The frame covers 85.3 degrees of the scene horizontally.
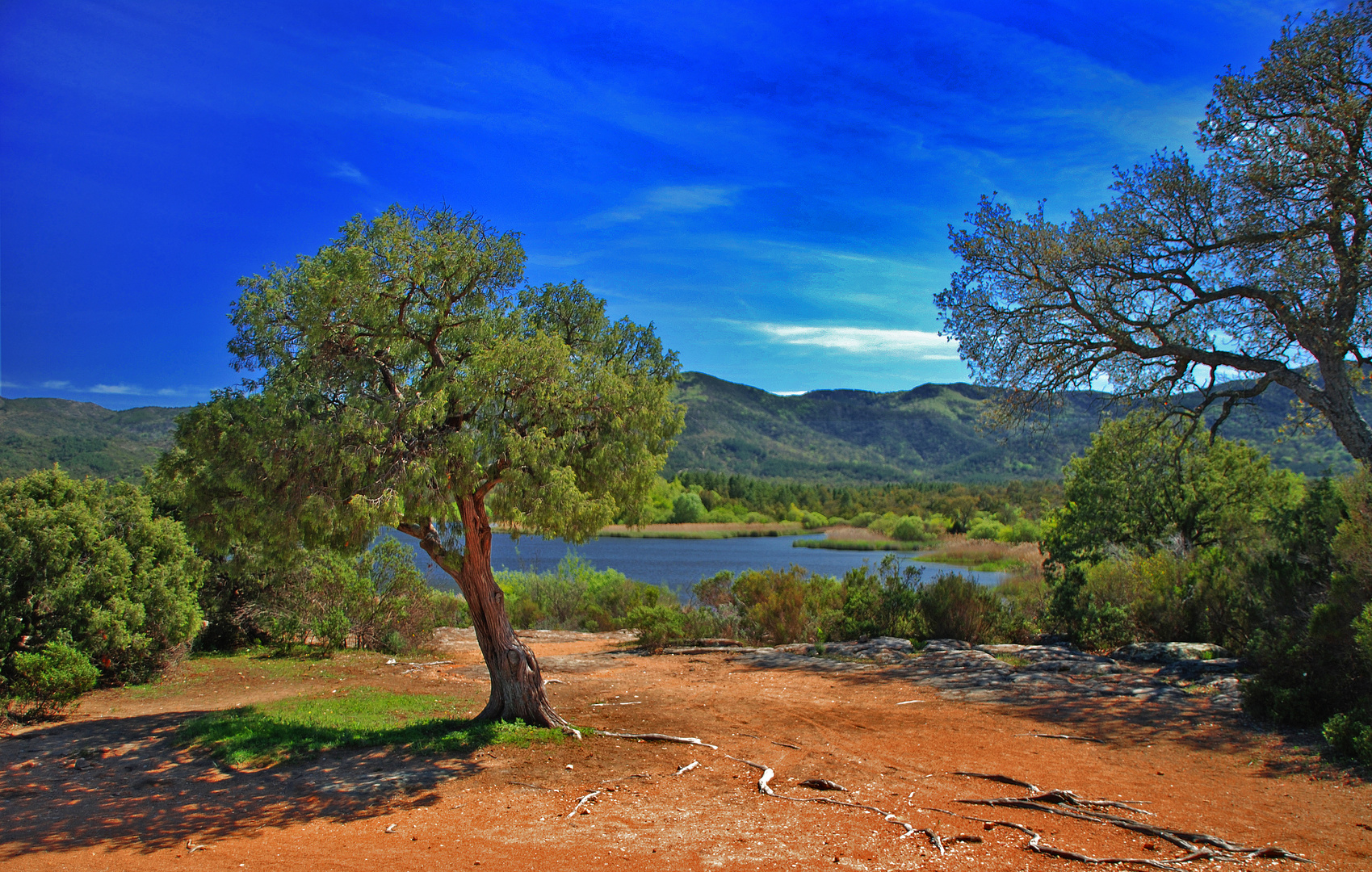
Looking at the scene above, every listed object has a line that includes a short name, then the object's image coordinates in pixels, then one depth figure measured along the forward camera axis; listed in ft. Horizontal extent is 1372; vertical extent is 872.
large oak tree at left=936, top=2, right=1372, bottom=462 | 40.01
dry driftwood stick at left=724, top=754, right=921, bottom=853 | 19.88
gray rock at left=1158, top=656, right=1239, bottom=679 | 36.83
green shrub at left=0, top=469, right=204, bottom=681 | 32.30
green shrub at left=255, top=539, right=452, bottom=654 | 46.09
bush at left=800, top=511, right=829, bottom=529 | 294.25
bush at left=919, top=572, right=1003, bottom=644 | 50.60
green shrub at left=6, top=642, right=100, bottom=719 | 29.66
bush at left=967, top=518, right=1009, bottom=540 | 183.86
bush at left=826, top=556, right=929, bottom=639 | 50.52
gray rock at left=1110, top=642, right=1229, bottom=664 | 40.11
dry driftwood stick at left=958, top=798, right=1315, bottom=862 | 17.74
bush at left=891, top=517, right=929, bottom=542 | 218.18
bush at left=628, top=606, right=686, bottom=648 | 51.57
